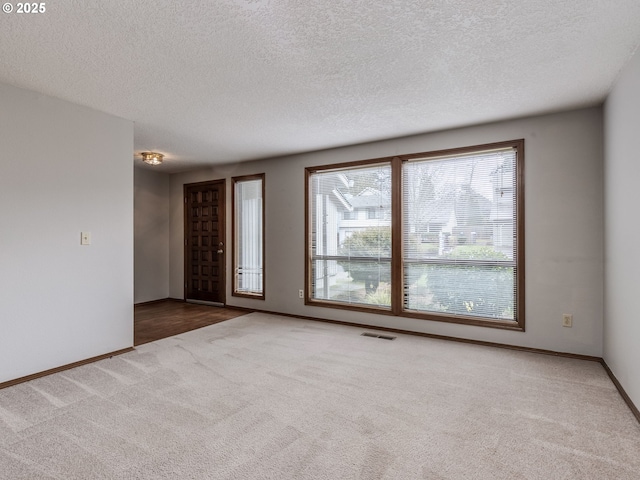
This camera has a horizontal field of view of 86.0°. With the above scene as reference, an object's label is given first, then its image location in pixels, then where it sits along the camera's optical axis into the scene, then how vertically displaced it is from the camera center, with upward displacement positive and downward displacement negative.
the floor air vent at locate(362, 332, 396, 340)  4.01 -1.18
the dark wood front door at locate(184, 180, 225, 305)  5.91 -0.07
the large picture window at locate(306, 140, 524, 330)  3.71 +0.02
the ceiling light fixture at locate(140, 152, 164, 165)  4.93 +1.17
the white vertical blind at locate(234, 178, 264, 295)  5.55 +0.02
